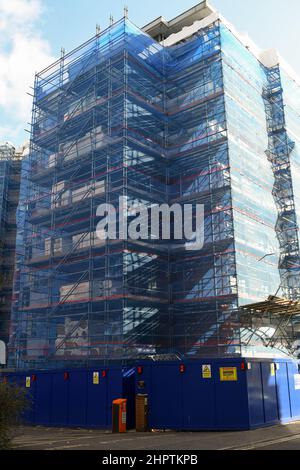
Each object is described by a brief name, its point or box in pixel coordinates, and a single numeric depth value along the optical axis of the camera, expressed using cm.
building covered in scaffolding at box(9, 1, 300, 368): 2266
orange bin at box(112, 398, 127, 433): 1534
